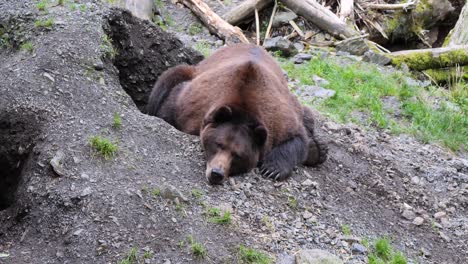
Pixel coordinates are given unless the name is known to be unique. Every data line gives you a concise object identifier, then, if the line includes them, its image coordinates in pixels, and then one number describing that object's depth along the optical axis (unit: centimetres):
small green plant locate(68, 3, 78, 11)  1600
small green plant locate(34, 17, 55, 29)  1507
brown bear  1370
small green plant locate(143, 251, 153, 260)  1053
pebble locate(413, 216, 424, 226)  1480
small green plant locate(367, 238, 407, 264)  1268
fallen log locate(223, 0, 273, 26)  2822
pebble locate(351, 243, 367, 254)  1244
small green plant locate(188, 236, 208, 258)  1075
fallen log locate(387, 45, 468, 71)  2678
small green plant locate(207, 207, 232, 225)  1159
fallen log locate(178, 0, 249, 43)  2595
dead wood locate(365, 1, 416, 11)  3092
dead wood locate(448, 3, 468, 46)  2837
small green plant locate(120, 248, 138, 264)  1036
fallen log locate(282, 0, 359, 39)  2781
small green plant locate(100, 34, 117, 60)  1505
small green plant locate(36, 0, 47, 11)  1584
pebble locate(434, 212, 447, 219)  1551
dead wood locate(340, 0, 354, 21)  2936
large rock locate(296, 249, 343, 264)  1134
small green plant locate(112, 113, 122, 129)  1305
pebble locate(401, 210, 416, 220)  1495
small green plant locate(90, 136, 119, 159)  1217
